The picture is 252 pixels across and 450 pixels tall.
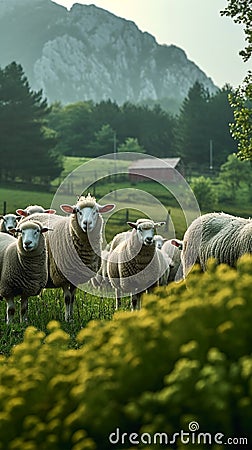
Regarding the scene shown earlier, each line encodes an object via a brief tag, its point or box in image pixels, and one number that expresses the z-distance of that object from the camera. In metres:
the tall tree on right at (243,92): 12.70
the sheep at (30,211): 12.15
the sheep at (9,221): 12.71
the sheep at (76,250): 9.83
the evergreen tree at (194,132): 66.38
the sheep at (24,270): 9.07
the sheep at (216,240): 7.93
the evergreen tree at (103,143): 69.81
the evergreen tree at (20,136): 51.16
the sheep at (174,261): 12.92
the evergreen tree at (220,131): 65.75
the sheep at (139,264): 10.20
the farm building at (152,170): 56.62
